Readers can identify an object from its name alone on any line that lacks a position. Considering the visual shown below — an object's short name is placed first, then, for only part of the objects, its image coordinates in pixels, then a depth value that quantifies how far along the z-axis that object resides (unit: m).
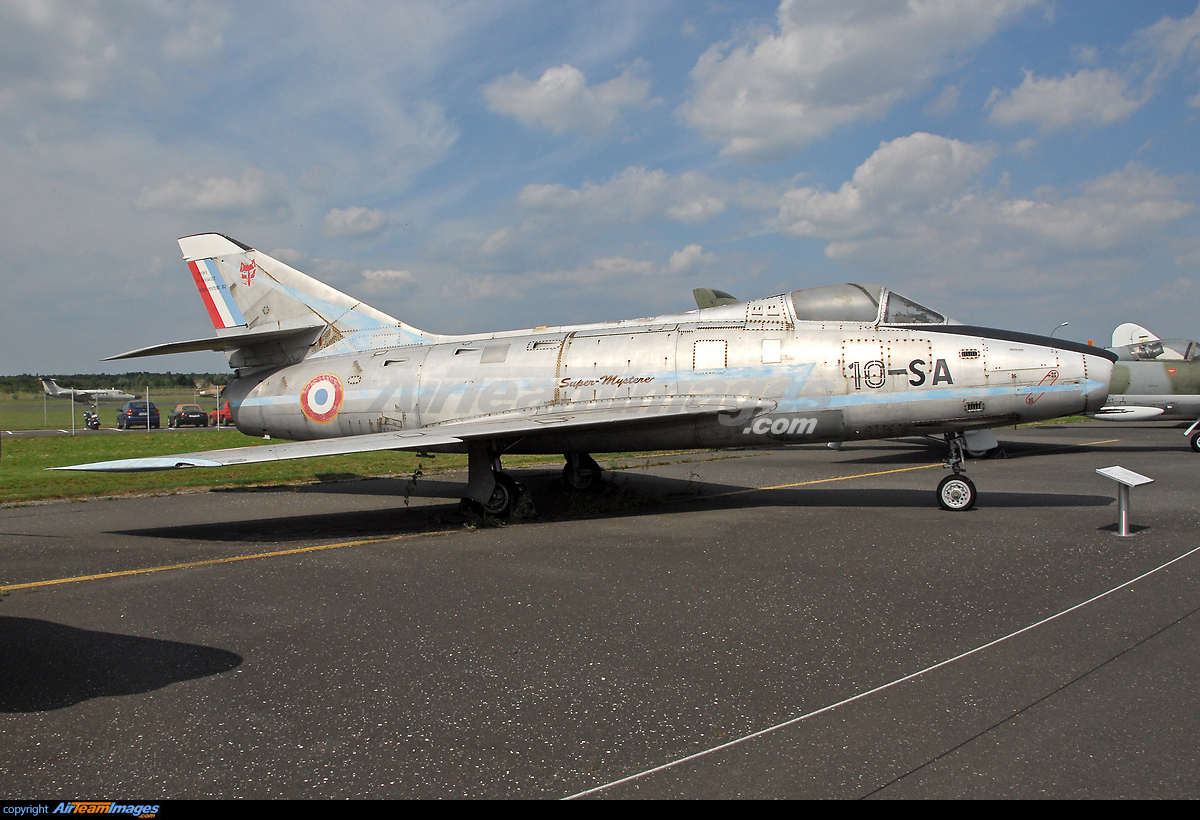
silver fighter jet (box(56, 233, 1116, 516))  8.80
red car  39.08
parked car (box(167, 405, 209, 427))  41.47
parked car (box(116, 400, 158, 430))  38.00
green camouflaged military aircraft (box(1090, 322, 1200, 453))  20.02
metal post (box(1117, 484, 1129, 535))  7.70
